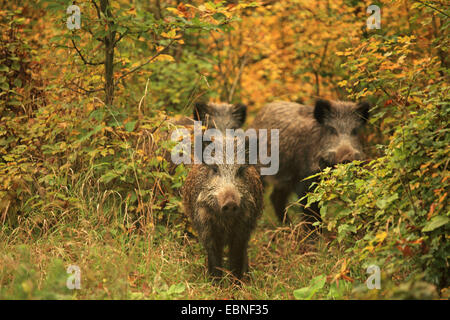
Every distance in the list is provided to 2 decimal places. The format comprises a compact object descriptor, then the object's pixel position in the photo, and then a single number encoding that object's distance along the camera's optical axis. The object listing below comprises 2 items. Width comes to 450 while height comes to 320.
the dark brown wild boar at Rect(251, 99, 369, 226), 12.53
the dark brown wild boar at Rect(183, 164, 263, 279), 9.66
